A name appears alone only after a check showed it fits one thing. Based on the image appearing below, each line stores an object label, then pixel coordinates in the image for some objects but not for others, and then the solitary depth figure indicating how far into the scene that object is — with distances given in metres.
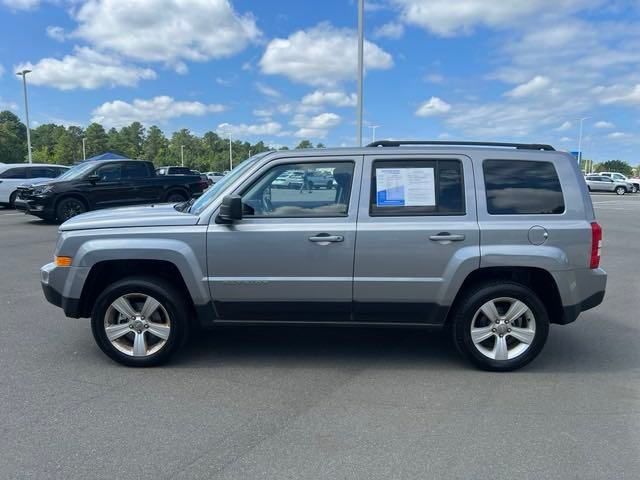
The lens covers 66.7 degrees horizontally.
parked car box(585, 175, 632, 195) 42.84
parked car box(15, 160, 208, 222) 13.41
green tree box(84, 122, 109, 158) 86.06
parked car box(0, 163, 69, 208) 17.88
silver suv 3.94
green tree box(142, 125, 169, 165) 90.99
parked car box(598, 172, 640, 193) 44.12
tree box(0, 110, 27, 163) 67.88
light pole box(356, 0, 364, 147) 13.62
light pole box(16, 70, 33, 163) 34.44
